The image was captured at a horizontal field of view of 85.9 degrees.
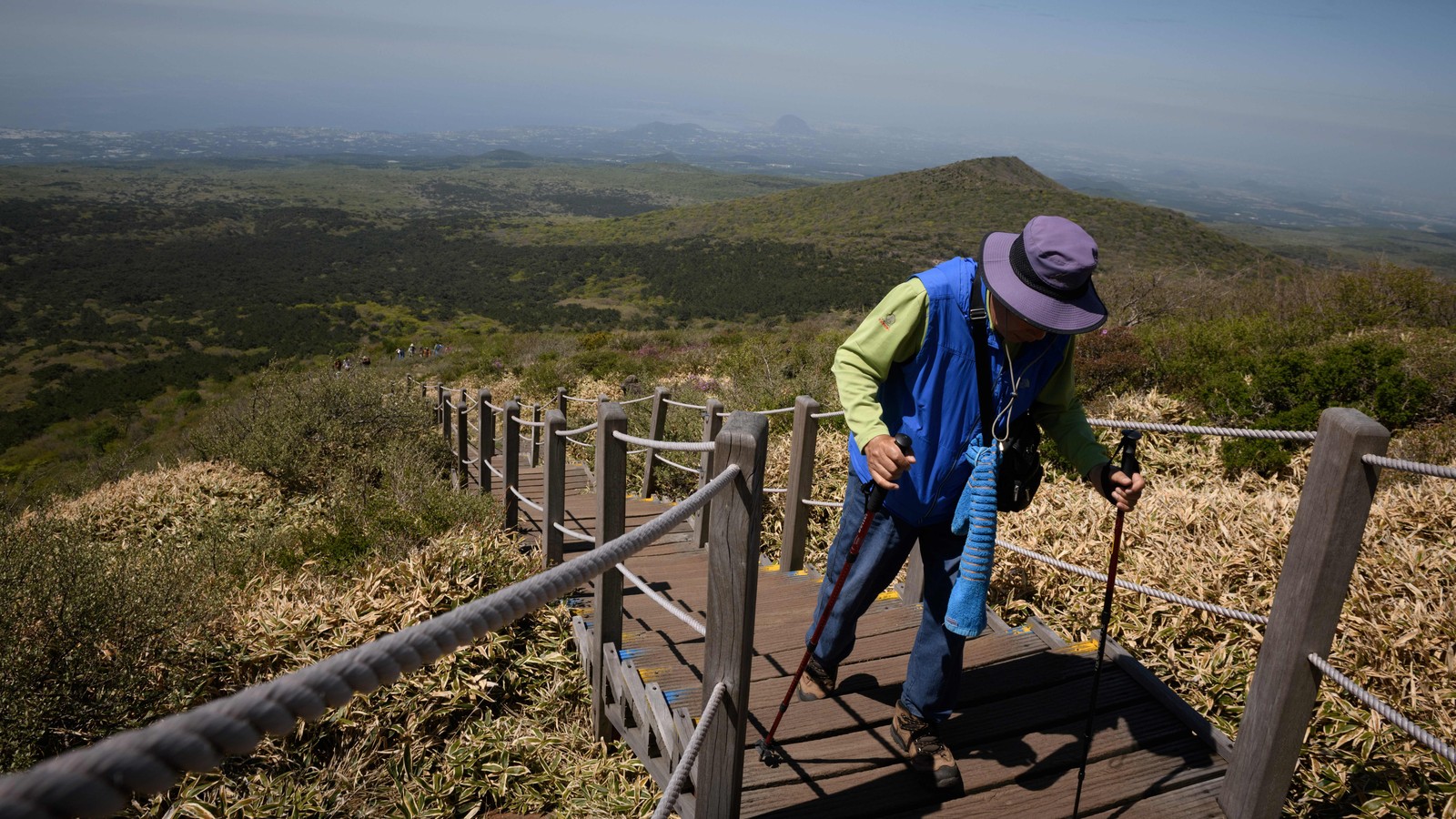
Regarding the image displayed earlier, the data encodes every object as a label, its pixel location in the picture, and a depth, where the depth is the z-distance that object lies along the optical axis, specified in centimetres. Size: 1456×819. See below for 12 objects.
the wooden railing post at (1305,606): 211
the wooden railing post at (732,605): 180
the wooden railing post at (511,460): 566
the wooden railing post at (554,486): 448
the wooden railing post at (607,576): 326
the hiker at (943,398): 230
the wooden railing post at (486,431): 668
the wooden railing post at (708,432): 556
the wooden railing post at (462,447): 828
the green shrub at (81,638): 326
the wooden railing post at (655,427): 729
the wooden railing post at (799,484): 427
